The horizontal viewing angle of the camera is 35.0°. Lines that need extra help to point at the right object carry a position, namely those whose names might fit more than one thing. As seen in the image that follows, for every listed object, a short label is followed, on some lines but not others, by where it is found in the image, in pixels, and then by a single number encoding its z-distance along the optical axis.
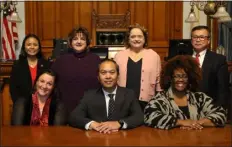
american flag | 5.26
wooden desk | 1.65
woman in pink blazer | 2.63
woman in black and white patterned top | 2.00
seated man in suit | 2.09
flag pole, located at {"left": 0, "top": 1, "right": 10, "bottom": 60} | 4.48
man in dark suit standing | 2.53
